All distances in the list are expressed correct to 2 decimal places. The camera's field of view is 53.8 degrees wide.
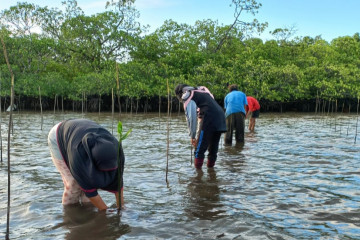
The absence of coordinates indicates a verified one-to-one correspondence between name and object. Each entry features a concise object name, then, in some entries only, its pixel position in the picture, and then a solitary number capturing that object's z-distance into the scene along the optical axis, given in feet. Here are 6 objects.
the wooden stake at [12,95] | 10.69
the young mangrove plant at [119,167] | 11.20
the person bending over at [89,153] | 10.55
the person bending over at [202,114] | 18.70
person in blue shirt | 30.14
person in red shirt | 40.45
